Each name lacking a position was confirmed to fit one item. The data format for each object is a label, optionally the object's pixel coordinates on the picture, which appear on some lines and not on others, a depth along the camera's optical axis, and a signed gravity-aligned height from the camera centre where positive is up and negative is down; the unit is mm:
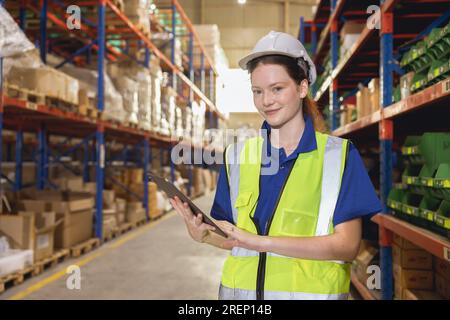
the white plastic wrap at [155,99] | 8329 +1217
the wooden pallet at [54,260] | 4848 -1115
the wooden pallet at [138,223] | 8078 -1131
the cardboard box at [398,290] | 3267 -935
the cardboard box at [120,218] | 7648 -937
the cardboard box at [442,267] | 3105 -727
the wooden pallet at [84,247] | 5655 -1110
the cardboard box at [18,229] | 4441 -662
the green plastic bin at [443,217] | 2275 -264
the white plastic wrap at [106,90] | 6332 +1063
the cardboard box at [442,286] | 3094 -852
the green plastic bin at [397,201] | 3054 -248
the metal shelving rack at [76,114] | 5661 +604
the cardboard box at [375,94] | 3848 +620
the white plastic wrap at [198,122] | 12912 +1280
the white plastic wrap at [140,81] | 7495 +1414
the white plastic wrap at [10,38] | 3632 +1048
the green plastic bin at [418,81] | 2738 +529
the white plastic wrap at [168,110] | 9273 +1150
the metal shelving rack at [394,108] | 2479 +382
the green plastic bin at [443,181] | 2287 -76
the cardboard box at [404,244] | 3242 -570
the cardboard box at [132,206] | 8133 -776
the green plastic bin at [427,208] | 2572 -248
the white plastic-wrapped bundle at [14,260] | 4188 -955
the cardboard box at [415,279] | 3250 -824
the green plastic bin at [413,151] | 2783 +95
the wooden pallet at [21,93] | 4175 +685
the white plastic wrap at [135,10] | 7422 +2560
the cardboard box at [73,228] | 5574 -849
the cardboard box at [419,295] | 3088 -910
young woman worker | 1390 -120
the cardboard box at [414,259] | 3252 -681
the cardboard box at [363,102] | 4176 +607
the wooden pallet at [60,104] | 4905 +689
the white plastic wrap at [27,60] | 4359 +1042
